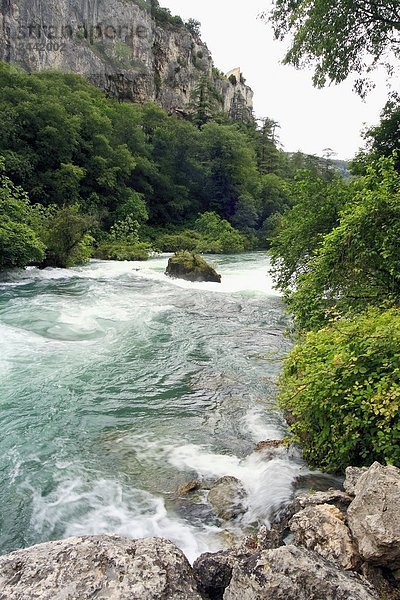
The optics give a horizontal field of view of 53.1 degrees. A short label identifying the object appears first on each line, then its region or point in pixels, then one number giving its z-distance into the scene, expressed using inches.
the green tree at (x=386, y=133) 520.1
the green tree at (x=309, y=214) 354.0
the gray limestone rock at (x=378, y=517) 94.8
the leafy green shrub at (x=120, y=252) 1066.1
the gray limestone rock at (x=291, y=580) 82.7
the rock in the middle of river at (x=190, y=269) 754.2
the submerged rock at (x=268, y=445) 198.7
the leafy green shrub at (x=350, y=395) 135.6
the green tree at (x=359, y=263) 244.4
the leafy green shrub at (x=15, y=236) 659.4
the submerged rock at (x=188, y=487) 173.2
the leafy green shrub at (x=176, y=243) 1382.9
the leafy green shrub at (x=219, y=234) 1441.9
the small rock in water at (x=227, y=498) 157.4
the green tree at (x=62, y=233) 766.5
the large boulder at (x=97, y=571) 86.6
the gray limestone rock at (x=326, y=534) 100.0
